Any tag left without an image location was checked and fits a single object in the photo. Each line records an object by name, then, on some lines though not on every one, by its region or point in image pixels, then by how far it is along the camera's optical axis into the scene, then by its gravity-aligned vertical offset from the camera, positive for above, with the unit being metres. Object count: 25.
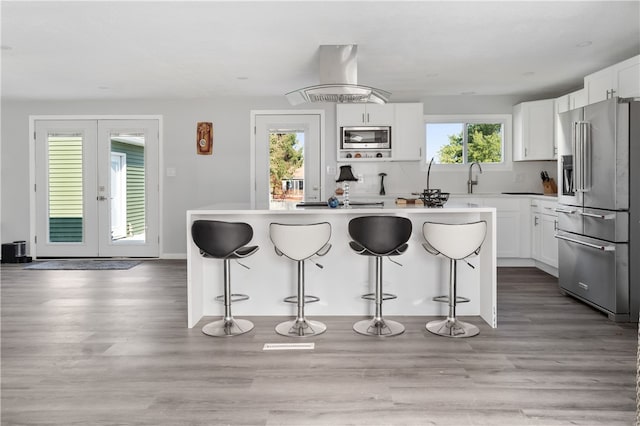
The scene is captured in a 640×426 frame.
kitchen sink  6.79 +0.14
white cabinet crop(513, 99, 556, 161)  6.39 +0.98
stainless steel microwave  6.70 +0.90
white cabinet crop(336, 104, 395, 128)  6.70 +1.21
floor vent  3.28 -0.97
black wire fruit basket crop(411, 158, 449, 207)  3.97 +0.04
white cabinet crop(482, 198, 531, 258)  6.30 -0.30
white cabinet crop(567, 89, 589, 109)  5.43 +1.19
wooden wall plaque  7.07 +0.94
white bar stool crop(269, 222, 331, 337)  3.48 -0.30
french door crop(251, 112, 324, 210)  7.00 +0.80
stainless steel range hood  4.40 +1.17
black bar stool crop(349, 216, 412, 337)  3.47 -0.23
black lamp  5.35 +0.32
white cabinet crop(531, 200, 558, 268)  5.62 -0.35
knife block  6.67 +0.22
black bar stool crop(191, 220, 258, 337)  3.49 -0.27
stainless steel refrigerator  3.84 -0.01
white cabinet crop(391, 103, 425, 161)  6.70 +0.98
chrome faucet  6.95 +0.30
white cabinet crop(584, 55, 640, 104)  4.20 +1.12
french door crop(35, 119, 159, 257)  7.22 +0.21
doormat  6.44 -0.84
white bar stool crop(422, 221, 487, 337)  3.46 -0.30
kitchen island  4.05 -0.62
